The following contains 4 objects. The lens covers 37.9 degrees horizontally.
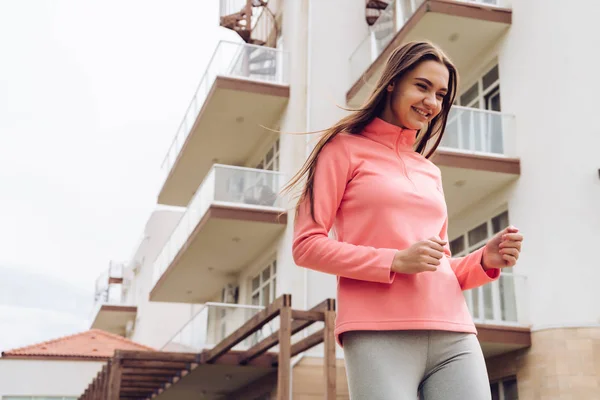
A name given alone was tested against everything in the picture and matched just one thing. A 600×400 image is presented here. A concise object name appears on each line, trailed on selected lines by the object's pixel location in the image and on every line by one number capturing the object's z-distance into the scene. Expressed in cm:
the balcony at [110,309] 4334
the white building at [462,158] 1428
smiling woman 244
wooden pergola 1313
